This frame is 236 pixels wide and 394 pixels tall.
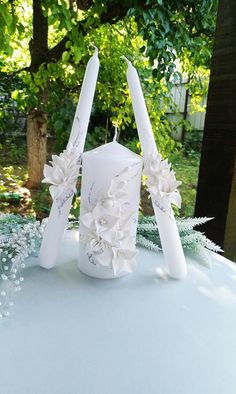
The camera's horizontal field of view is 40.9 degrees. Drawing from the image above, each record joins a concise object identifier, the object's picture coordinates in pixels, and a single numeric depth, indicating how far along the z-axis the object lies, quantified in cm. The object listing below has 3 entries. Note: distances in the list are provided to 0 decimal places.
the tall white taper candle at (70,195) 54
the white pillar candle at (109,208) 48
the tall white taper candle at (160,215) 53
